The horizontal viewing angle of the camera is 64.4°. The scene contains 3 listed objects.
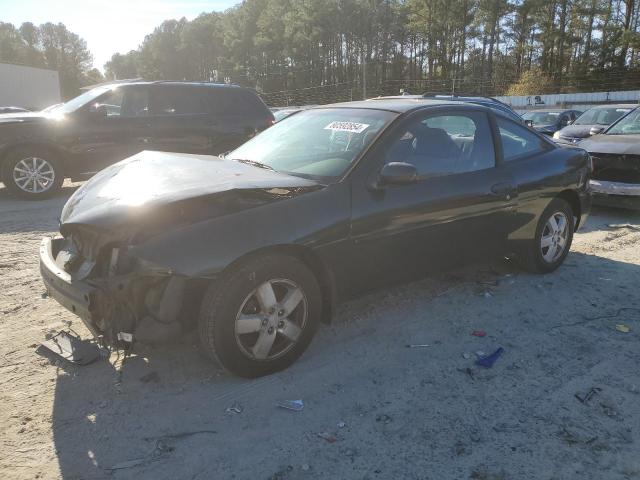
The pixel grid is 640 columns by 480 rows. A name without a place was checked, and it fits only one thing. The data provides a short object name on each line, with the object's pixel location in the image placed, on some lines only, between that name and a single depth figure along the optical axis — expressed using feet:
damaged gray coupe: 9.10
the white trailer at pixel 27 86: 156.76
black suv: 26.17
